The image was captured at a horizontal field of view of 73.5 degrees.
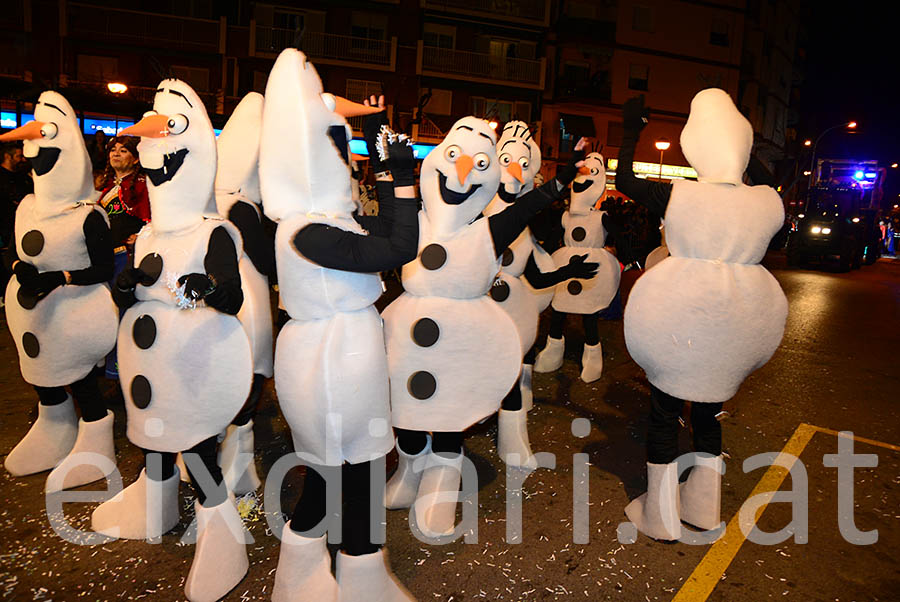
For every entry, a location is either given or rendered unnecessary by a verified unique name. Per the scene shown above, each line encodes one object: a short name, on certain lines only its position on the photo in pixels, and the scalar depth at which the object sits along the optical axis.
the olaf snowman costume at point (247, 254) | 3.29
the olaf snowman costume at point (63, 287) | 3.11
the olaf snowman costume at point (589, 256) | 5.54
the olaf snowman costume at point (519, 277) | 3.69
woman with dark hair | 4.35
